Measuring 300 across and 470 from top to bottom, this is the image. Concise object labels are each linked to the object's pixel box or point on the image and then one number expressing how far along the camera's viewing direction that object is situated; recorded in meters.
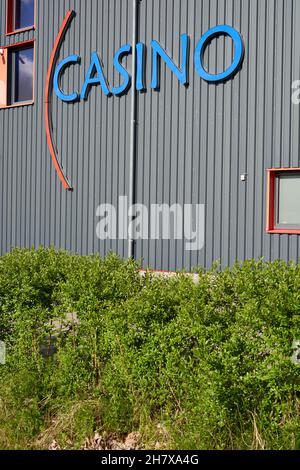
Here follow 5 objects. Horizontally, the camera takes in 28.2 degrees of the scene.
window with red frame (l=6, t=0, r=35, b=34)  18.38
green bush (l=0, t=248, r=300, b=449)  4.71
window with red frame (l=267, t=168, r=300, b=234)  13.16
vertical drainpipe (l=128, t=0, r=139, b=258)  15.24
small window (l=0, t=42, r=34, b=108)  18.34
